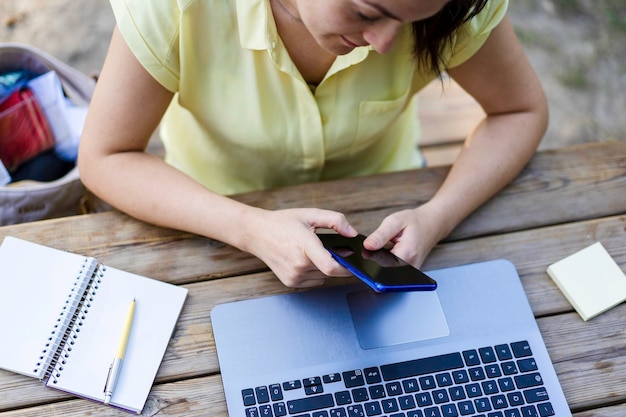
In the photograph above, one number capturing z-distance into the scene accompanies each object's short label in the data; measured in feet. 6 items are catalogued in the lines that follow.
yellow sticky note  3.40
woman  3.14
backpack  3.90
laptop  3.03
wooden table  3.05
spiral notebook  2.99
